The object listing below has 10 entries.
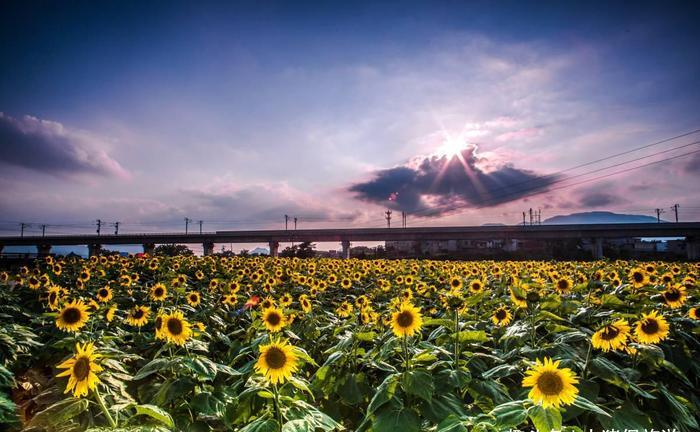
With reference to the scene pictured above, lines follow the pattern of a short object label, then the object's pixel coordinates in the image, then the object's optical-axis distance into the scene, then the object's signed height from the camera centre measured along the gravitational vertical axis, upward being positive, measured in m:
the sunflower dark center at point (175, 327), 3.43 -0.77
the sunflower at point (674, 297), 4.67 -0.77
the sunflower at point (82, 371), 2.24 -0.78
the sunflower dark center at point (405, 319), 3.38 -0.72
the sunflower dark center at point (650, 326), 3.60 -0.85
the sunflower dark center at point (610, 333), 3.13 -0.79
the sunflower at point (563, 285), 5.87 -0.75
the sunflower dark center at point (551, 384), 2.30 -0.89
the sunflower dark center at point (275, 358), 2.72 -0.85
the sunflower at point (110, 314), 4.36 -0.84
